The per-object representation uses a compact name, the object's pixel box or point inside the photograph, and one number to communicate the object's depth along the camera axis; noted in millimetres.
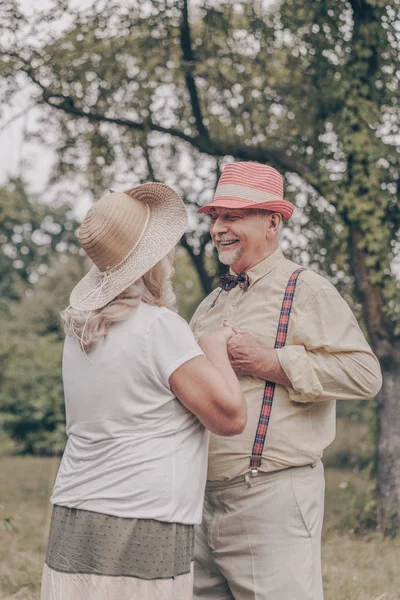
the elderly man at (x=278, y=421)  2965
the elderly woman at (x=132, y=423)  2518
